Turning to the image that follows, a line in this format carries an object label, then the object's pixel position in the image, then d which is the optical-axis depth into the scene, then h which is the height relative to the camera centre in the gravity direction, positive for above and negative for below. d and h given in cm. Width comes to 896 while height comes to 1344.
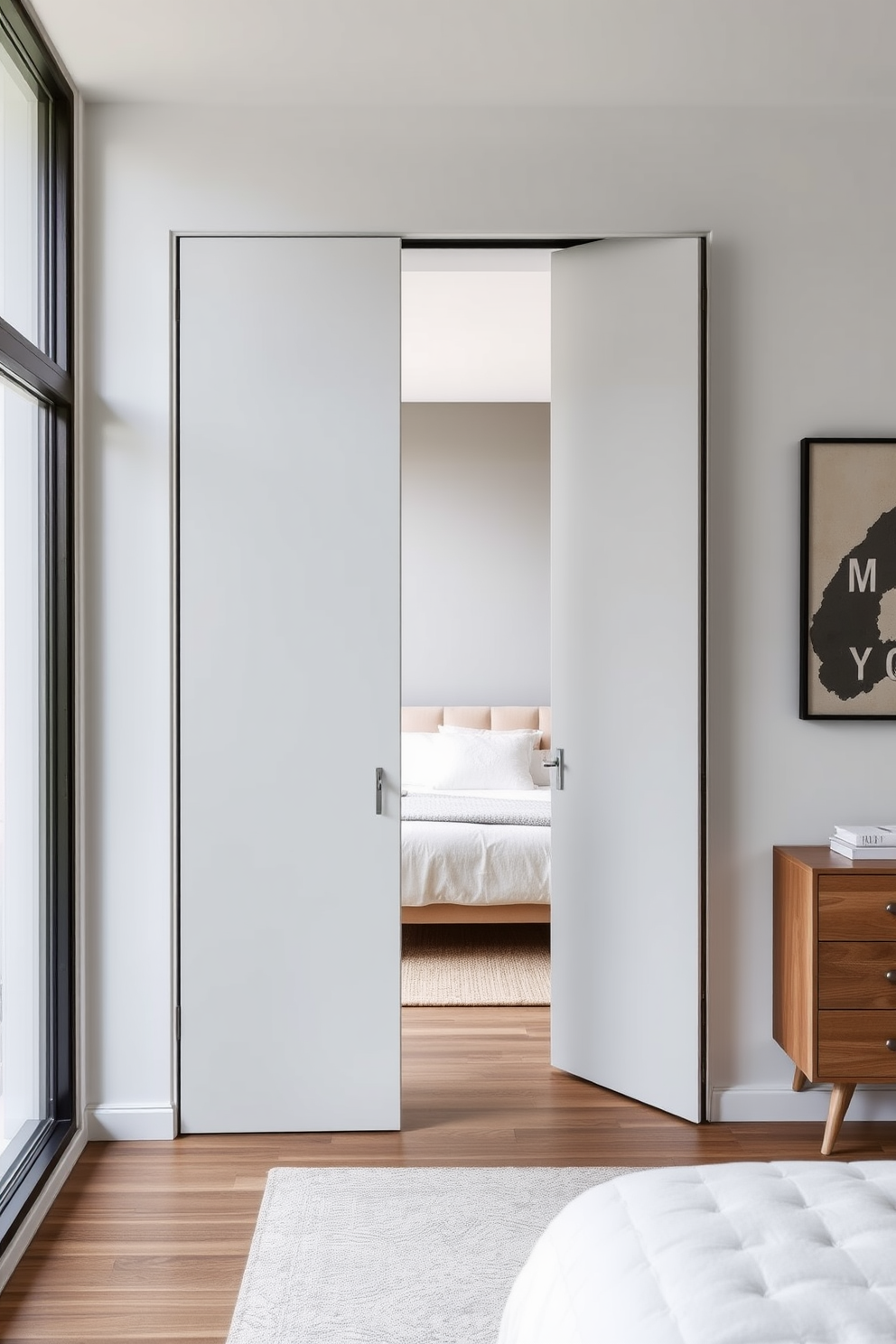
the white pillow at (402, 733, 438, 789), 524 -53
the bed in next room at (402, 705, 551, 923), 398 -80
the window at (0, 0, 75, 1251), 221 +10
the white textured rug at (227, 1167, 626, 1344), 183 -125
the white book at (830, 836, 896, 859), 245 -48
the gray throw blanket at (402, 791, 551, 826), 419 -66
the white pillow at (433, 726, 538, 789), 505 -52
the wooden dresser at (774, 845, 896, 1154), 239 -77
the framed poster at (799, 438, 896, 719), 266 +27
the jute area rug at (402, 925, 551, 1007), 363 -123
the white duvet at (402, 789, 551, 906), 398 -86
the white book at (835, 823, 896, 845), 247 -44
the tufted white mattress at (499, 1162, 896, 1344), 105 -73
